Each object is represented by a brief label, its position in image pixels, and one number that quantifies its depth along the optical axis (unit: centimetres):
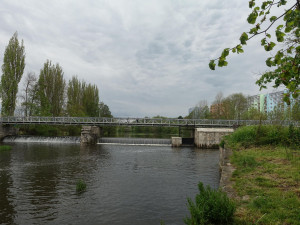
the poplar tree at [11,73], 3772
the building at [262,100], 10200
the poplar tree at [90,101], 5309
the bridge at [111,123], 3432
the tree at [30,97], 4215
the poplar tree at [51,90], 4309
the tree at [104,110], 6149
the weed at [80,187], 970
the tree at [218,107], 4967
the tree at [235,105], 4666
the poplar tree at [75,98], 4684
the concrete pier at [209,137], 2973
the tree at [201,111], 5654
